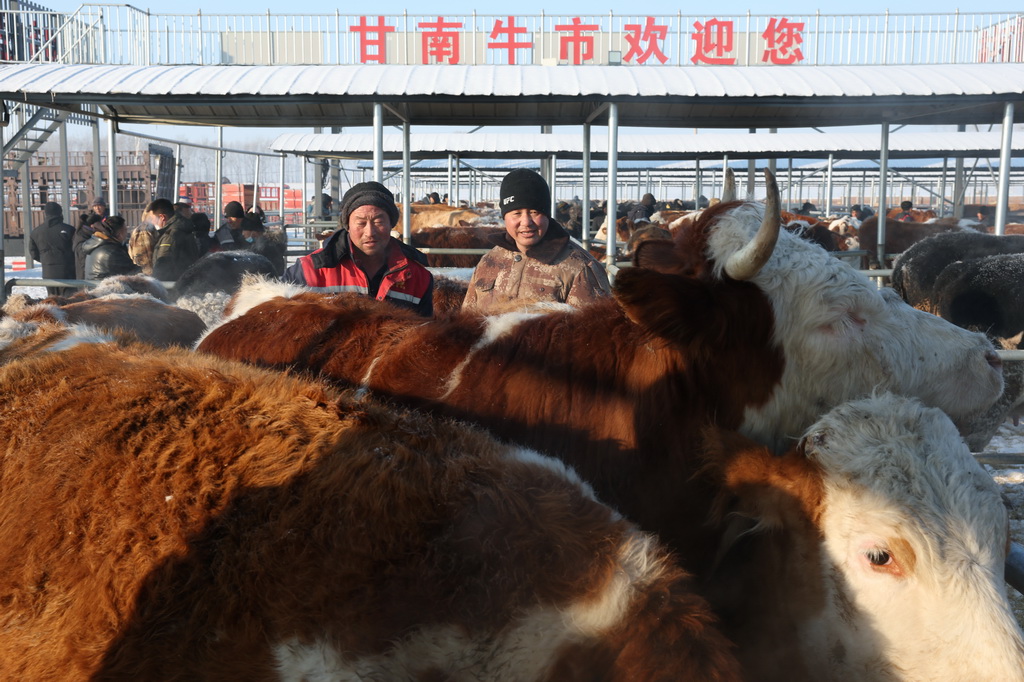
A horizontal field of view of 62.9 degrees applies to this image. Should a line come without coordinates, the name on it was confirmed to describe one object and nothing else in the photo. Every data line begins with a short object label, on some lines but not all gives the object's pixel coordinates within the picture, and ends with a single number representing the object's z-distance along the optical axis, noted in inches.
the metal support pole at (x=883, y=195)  438.9
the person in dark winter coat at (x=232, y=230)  502.3
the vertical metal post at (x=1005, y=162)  362.6
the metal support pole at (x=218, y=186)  739.7
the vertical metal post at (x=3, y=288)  330.0
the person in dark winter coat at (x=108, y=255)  392.5
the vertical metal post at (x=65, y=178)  671.3
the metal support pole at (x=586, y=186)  445.4
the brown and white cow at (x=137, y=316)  199.6
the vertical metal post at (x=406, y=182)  377.1
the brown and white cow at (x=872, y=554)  62.2
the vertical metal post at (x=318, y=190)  872.9
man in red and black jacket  160.7
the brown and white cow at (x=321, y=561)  51.3
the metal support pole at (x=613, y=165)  356.5
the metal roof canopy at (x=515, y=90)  345.7
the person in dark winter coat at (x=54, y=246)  460.4
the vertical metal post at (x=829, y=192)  1007.8
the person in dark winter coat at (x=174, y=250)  416.8
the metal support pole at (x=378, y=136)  351.3
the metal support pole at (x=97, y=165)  627.6
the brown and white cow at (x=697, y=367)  91.2
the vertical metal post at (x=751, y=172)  953.2
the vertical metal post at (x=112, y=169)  503.5
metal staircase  585.7
